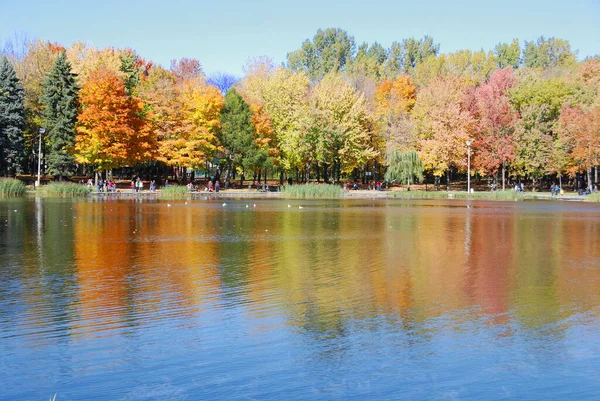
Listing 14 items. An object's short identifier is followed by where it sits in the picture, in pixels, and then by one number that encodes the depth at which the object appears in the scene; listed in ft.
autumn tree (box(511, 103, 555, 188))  237.66
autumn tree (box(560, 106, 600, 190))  207.51
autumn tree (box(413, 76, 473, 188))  236.43
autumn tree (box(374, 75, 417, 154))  254.68
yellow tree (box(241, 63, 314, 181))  239.09
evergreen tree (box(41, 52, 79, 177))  200.34
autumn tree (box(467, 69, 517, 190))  237.25
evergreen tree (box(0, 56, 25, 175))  197.88
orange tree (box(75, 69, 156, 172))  197.88
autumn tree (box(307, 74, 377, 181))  236.02
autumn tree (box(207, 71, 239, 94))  392.66
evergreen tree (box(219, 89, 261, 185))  226.38
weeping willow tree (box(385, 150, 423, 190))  232.73
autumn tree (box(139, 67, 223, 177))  216.74
